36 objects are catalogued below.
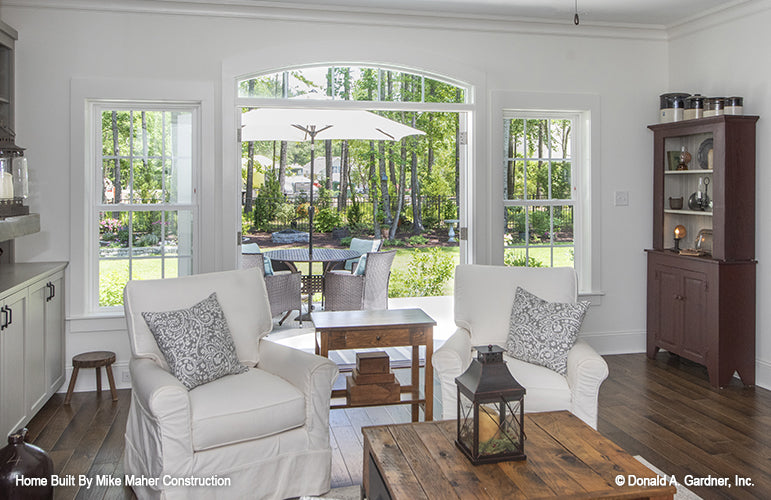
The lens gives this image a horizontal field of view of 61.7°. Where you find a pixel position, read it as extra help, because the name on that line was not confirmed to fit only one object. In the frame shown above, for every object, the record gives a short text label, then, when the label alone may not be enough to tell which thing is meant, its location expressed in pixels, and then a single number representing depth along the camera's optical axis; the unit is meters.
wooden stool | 4.20
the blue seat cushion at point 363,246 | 7.41
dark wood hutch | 4.61
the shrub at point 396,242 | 10.64
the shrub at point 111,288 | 4.72
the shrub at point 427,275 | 9.88
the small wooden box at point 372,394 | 3.48
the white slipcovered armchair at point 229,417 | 2.63
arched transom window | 4.90
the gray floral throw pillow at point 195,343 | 2.93
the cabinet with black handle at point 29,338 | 3.32
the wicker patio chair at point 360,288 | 6.49
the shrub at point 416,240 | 10.66
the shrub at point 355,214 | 10.54
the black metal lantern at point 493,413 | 2.24
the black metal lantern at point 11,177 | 3.52
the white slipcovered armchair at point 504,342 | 3.17
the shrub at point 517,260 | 5.45
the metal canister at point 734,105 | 4.66
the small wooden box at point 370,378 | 3.51
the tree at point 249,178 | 10.08
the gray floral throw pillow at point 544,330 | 3.37
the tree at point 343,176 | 10.52
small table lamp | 5.18
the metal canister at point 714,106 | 4.73
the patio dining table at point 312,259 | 6.80
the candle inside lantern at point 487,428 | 2.24
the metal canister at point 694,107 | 4.96
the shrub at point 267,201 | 10.13
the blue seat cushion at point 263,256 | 6.70
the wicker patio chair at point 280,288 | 6.34
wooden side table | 3.43
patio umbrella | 6.65
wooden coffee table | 2.03
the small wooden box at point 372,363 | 3.52
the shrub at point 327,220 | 10.48
